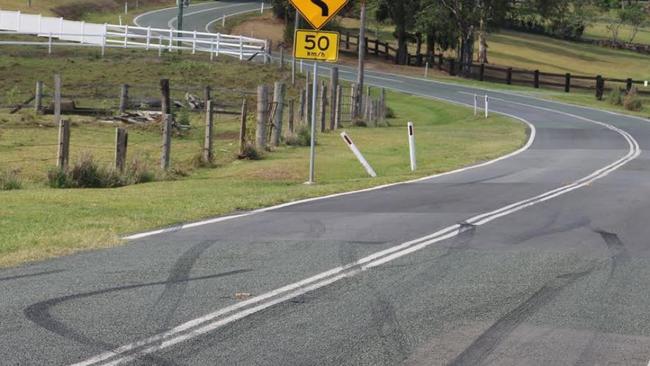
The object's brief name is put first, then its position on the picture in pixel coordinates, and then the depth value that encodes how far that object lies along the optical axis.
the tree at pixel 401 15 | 75.62
